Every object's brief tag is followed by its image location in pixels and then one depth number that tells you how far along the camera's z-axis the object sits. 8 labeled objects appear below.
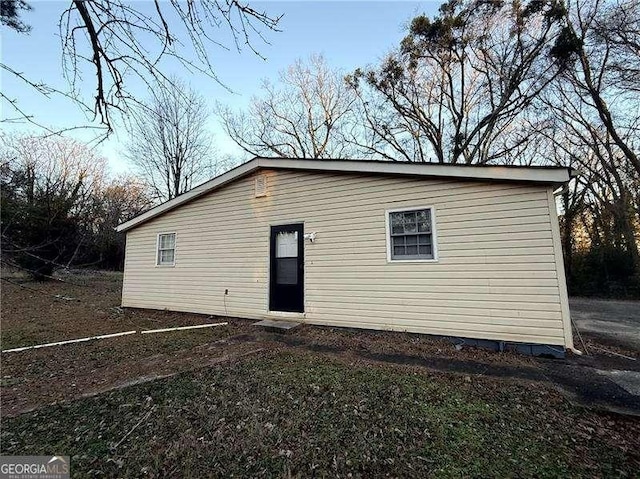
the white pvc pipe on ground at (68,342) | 5.39
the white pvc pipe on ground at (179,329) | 6.79
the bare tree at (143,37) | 2.09
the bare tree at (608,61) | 11.27
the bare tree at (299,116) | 19.05
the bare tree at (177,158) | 22.05
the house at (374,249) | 5.07
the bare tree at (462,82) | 14.08
